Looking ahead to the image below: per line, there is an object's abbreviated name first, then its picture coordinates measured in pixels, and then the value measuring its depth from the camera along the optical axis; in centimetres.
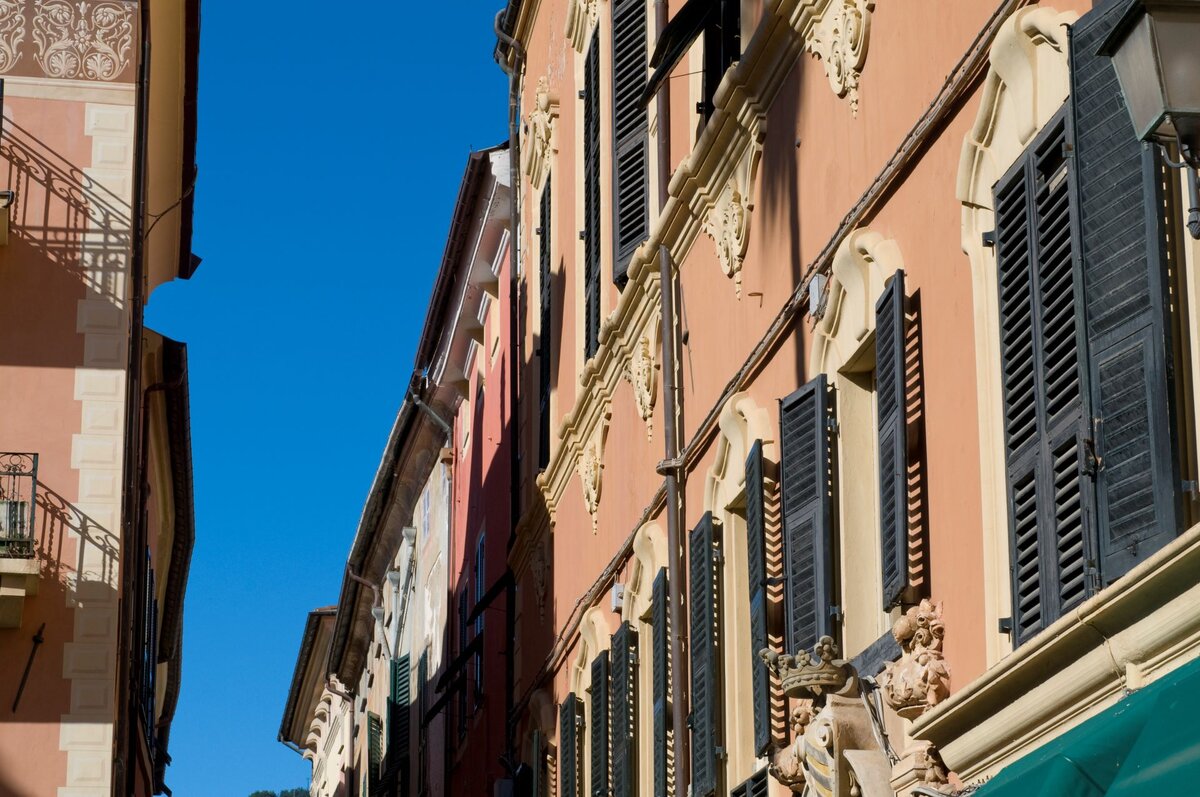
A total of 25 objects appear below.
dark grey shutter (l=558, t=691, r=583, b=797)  1848
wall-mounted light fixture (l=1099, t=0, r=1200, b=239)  557
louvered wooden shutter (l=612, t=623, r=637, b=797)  1623
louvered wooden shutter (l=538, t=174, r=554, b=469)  2216
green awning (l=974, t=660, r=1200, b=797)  569
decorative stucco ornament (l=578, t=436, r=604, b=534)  1871
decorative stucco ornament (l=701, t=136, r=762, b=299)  1314
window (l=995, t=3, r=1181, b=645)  688
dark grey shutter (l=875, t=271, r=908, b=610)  934
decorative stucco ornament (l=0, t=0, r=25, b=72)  1956
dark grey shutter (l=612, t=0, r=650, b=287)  1713
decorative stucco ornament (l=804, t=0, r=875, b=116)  1080
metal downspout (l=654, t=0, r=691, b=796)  1398
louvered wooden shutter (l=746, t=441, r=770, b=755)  1167
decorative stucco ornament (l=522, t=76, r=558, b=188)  2228
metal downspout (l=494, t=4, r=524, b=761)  2348
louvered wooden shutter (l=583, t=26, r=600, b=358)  1894
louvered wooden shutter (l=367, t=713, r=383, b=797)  3797
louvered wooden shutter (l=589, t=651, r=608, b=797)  1720
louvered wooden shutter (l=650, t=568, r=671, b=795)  1475
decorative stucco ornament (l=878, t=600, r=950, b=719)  904
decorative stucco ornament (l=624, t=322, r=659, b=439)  1616
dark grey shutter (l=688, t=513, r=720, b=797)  1309
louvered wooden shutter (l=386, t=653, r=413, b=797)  3491
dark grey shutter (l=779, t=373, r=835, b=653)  1063
